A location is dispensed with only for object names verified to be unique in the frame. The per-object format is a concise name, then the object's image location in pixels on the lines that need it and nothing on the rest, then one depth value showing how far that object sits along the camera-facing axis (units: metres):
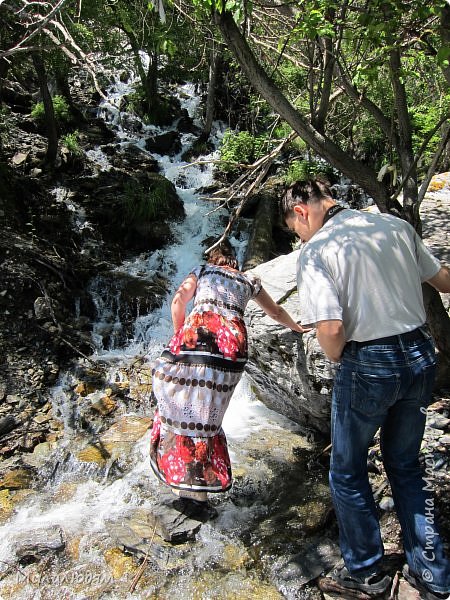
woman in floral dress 2.75
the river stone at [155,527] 3.05
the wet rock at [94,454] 4.41
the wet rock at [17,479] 4.10
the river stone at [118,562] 2.90
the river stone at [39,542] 3.14
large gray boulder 3.79
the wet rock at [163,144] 13.48
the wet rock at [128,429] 4.79
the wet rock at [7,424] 4.82
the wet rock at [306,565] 2.66
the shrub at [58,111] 11.91
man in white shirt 2.01
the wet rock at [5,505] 3.69
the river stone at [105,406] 5.35
